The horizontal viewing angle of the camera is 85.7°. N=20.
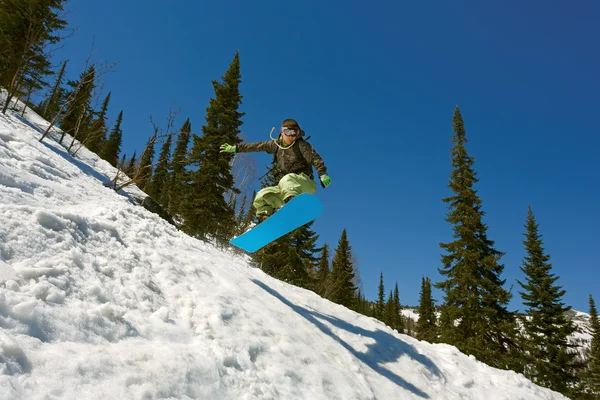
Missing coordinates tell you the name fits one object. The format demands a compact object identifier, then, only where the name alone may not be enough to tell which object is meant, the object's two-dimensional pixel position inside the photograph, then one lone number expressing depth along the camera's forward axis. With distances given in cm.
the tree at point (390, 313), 4638
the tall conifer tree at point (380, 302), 4978
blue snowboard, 541
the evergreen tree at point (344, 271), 2897
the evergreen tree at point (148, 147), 937
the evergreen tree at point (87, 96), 962
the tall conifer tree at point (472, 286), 1606
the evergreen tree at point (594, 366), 1882
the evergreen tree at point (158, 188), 3599
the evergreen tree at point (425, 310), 4361
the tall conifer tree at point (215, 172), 1747
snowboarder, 579
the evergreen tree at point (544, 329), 1728
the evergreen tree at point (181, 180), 1845
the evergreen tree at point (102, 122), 1120
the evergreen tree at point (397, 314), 4829
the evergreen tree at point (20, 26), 1598
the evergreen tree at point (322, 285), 1906
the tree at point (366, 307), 4300
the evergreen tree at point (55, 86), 1712
